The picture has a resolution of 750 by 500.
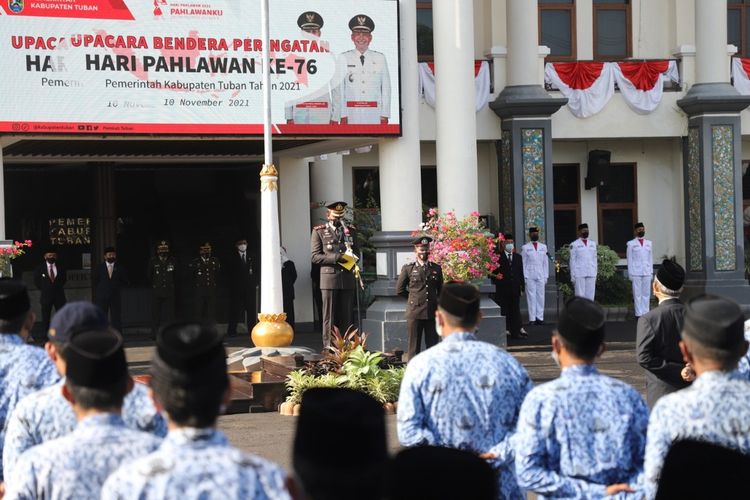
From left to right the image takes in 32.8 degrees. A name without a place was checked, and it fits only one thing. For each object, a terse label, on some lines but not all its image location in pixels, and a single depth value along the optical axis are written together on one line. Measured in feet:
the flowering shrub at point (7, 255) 53.31
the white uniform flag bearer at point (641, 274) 79.20
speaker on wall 86.43
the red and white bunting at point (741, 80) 81.66
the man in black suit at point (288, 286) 71.87
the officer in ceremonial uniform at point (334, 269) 53.06
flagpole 49.98
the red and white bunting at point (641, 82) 81.66
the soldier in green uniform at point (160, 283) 71.97
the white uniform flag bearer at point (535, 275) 74.74
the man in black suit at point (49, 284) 68.28
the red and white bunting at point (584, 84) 80.69
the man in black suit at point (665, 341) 24.72
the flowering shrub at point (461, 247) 56.44
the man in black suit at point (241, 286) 73.51
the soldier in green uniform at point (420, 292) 48.32
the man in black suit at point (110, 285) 67.46
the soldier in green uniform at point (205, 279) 74.02
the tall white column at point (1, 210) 55.26
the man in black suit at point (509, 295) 66.69
